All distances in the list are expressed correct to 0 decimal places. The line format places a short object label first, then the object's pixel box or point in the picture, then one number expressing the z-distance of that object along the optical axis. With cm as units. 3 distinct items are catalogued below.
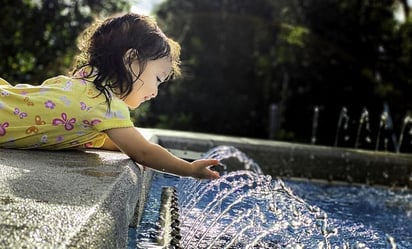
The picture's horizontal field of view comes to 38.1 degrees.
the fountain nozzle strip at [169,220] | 195
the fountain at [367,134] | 788
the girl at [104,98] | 205
